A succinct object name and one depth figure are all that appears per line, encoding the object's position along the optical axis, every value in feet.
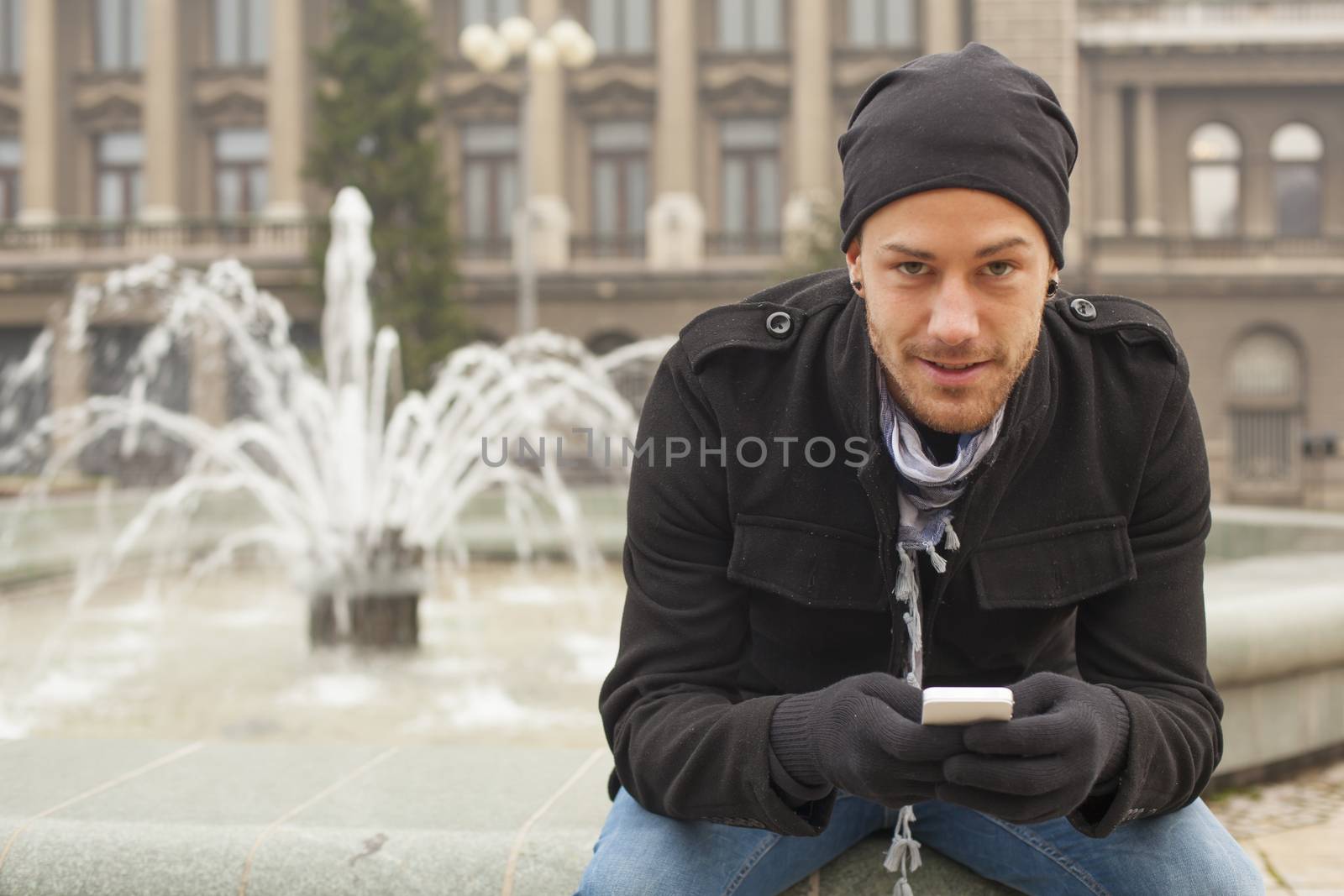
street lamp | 54.70
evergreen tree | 73.72
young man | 5.83
